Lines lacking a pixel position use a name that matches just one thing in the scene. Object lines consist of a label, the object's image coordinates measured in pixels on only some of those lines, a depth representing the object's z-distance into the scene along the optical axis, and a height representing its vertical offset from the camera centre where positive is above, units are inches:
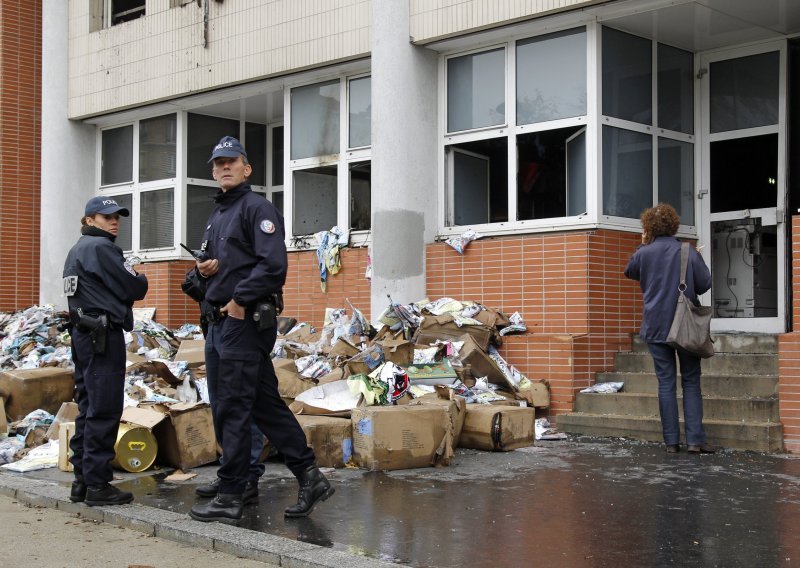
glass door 422.6 +49.0
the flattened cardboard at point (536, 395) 387.5 -36.2
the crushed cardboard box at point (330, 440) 298.5 -41.6
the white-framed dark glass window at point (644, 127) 412.2 +72.3
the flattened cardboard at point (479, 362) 385.1 -23.7
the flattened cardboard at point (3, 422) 356.5 -43.5
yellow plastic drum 297.7 -44.1
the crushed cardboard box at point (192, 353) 414.3 -22.4
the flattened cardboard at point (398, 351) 367.2 -18.8
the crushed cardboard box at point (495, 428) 331.0 -42.0
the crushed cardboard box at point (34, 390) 377.1 -34.3
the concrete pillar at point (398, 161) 449.4 +61.6
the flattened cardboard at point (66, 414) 349.4 -39.9
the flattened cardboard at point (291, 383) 341.1 -28.4
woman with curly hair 325.1 -1.9
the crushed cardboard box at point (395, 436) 295.3 -39.9
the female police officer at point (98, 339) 251.3 -10.1
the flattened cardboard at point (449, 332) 402.6 -12.8
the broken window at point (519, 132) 415.2 +71.6
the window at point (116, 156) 626.2 +89.2
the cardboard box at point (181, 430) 301.0 -39.2
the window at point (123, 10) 609.7 +175.6
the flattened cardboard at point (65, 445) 305.1 -44.2
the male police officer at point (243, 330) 225.5 -7.0
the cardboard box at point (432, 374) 360.8 -26.6
